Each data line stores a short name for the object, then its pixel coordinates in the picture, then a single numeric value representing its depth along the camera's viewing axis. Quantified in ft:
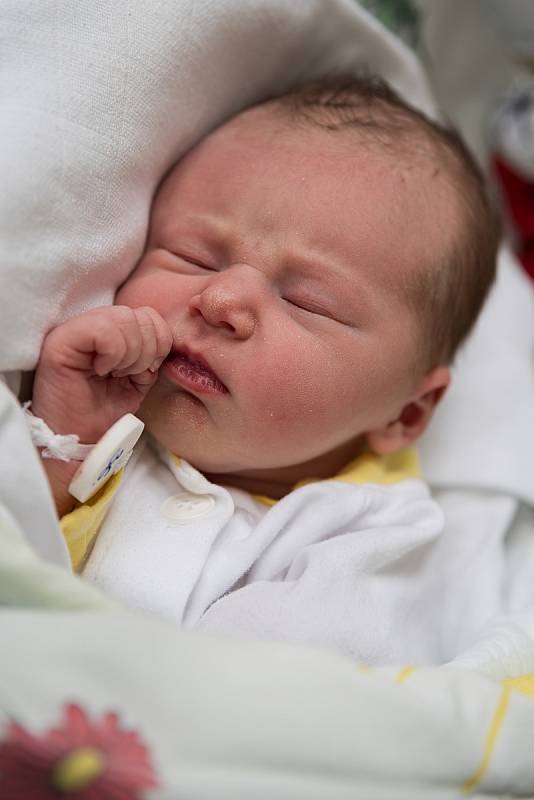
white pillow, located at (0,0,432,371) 1.58
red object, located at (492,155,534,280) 2.38
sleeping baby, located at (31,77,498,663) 1.63
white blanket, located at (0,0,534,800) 1.34
